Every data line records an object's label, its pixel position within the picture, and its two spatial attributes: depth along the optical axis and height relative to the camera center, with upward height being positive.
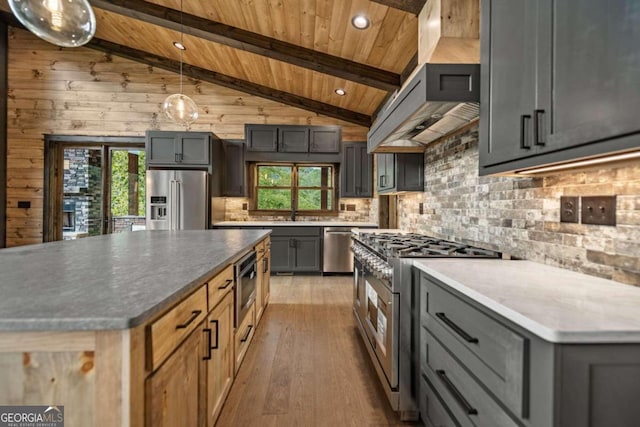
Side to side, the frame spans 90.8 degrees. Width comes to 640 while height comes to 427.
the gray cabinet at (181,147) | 5.00 +1.01
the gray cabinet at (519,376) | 0.77 -0.46
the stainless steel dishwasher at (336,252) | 5.18 -0.66
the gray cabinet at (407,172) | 3.21 +0.42
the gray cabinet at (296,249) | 5.18 -0.61
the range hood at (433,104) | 1.61 +0.62
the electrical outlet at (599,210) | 1.25 +0.02
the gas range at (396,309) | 1.73 -0.58
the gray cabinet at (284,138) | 5.45 +1.28
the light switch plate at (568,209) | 1.42 +0.03
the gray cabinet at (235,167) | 5.49 +0.77
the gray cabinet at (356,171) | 5.55 +0.73
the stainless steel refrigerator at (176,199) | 4.80 +0.17
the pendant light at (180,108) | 3.35 +1.10
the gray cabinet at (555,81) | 0.86 +0.45
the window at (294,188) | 5.82 +0.44
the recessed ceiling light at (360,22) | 3.00 +1.85
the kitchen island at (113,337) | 0.78 -0.35
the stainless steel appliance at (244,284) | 2.04 -0.54
